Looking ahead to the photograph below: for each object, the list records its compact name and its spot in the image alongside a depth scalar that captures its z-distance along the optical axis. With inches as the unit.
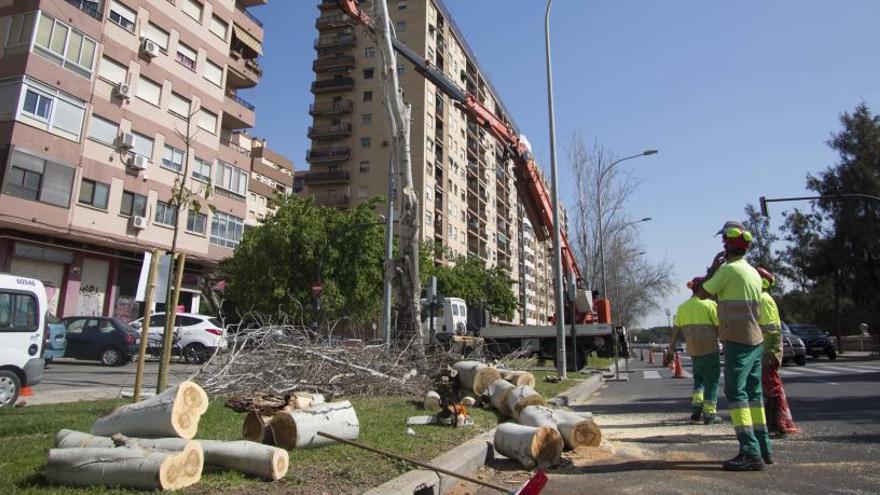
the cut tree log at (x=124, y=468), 138.8
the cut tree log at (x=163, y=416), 166.1
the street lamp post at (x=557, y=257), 545.6
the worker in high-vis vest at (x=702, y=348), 281.3
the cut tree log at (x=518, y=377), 351.3
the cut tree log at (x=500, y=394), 295.1
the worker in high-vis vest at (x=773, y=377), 248.1
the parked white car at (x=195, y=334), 725.3
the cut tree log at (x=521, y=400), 268.4
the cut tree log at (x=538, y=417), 223.3
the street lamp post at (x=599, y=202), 1122.2
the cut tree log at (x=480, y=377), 332.2
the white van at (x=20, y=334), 328.2
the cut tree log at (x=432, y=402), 297.7
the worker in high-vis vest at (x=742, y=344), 186.7
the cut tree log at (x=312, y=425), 190.2
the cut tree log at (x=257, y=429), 195.5
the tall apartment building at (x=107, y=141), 839.7
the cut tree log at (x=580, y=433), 216.5
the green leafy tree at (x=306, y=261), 1024.2
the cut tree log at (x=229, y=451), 154.8
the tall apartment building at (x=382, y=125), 2116.1
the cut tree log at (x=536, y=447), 195.9
